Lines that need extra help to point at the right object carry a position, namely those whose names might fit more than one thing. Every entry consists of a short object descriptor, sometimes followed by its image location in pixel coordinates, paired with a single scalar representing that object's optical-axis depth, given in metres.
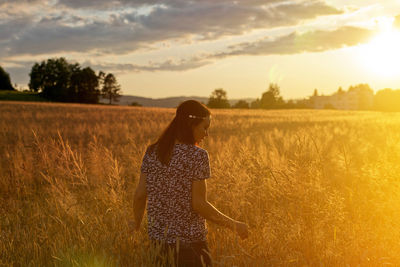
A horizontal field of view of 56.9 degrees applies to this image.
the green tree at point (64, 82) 80.94
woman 2.93
